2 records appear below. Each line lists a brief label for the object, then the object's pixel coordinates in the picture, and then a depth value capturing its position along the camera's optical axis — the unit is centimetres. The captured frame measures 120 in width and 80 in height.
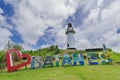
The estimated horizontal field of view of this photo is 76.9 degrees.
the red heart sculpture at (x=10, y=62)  1244
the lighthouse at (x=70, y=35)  2545
